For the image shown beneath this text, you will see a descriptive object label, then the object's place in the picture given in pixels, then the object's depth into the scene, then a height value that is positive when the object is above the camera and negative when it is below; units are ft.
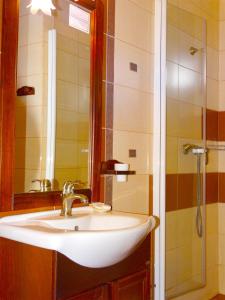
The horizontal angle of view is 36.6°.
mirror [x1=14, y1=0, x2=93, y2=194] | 4.48 +0.97
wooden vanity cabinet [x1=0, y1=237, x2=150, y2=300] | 3.48 -1.26
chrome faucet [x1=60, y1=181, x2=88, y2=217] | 4.63 -0.48
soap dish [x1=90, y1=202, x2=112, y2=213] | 5.06 -0.61
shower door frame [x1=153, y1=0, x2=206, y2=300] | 6.64 +0.43
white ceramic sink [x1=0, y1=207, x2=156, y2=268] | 3.32 -0.74
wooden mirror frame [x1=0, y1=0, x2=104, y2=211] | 4.16 +0.64
